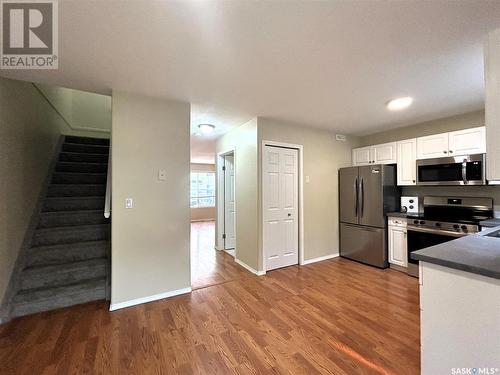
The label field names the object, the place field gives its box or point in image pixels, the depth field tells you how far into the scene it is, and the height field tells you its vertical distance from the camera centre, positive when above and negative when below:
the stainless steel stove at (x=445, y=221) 2.82 -0.43
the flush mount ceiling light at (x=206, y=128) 3.70 +1.09
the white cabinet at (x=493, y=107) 1.33 +0.51
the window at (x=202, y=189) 8.83 +0.04
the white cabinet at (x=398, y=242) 3.37 -0.85
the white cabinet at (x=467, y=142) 2.86 +0.65
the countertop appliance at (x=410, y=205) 3.68 -0.28
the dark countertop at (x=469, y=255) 1.13 -0.40
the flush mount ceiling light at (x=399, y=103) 2.67 +1.11
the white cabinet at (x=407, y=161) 3.51 +0.46
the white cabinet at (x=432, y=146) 3.20 +0.66
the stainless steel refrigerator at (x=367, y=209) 3.57 -0.34
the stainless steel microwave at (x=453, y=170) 2.82 +0.26
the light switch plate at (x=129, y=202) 2.48 -0.14
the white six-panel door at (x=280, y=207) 3.48 -0.29
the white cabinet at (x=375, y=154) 3.77 +0.65
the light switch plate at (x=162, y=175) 2.66 +0.19
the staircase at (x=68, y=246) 2.40 -0.71
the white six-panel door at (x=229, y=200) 4.68 -0.22
